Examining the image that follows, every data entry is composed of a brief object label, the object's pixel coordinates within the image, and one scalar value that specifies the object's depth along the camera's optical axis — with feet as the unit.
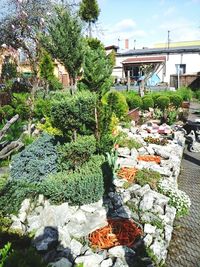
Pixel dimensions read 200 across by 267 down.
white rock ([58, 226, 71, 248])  10.94
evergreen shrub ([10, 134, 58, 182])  14.92
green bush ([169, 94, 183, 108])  41.29
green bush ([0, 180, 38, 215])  12.69
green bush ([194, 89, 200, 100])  57.04
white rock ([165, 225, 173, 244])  12.18
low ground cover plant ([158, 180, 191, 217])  14.86
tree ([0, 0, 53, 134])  33.30
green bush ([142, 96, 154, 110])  39.96
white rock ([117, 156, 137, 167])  18.41
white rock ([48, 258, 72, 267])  9.64
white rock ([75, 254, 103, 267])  10.12
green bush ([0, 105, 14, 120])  30.78
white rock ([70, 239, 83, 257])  10.85
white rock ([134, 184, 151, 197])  14.74
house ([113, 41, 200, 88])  73.66
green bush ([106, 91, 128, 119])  31.04
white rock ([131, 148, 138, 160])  19.98
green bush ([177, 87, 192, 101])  50.11
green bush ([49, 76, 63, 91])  47.75
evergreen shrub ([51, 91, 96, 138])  15.28
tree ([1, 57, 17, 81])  44.54
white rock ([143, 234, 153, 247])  11.47
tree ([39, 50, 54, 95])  31.87
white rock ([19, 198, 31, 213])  13.07
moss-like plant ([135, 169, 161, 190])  16.13
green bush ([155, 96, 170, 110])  39.77
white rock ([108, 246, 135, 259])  10.76
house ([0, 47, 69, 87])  42.13
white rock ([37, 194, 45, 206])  13.64
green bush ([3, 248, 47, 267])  5.97
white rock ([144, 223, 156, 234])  12.13
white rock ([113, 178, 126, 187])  15.78
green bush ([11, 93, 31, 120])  26.75
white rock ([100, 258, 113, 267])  10.23
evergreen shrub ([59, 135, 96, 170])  15.18
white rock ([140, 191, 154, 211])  13.64
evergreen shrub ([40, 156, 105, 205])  13.46
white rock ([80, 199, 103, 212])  13.32
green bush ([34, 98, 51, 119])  29.61
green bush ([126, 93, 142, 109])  39.22
